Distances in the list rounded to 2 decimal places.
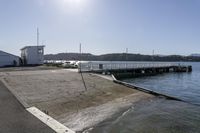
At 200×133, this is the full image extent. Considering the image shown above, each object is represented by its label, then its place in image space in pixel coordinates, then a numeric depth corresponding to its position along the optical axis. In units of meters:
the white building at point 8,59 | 28.02
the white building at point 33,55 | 29.67
